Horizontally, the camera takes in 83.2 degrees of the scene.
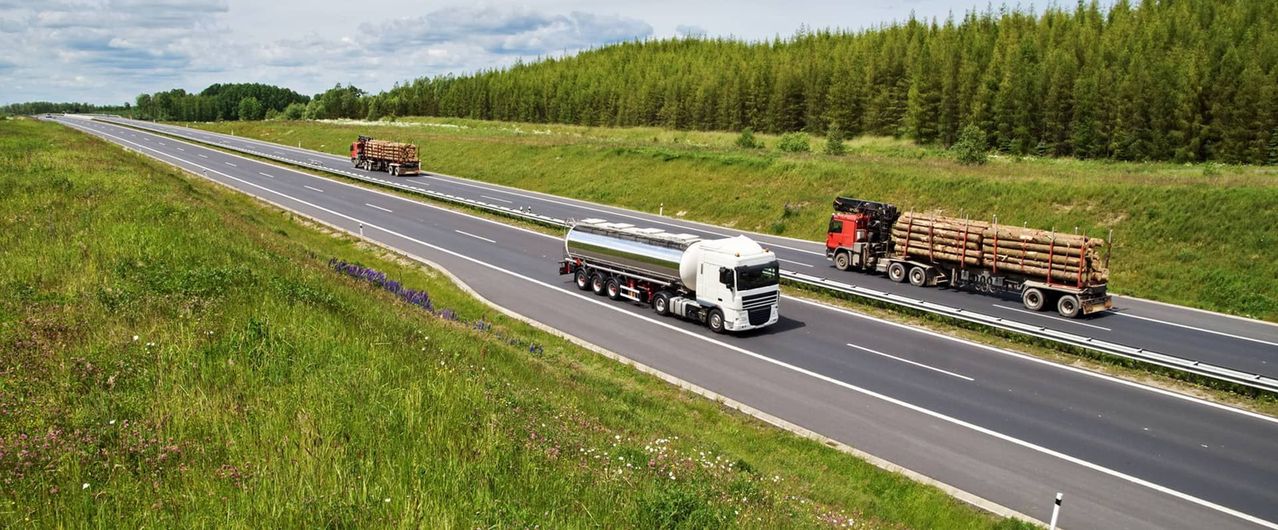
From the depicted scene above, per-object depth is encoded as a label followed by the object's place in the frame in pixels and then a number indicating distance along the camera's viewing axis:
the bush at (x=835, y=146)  58.50
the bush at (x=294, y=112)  173.25
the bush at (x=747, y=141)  66.39
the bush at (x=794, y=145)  64.14
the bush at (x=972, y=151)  45.88
